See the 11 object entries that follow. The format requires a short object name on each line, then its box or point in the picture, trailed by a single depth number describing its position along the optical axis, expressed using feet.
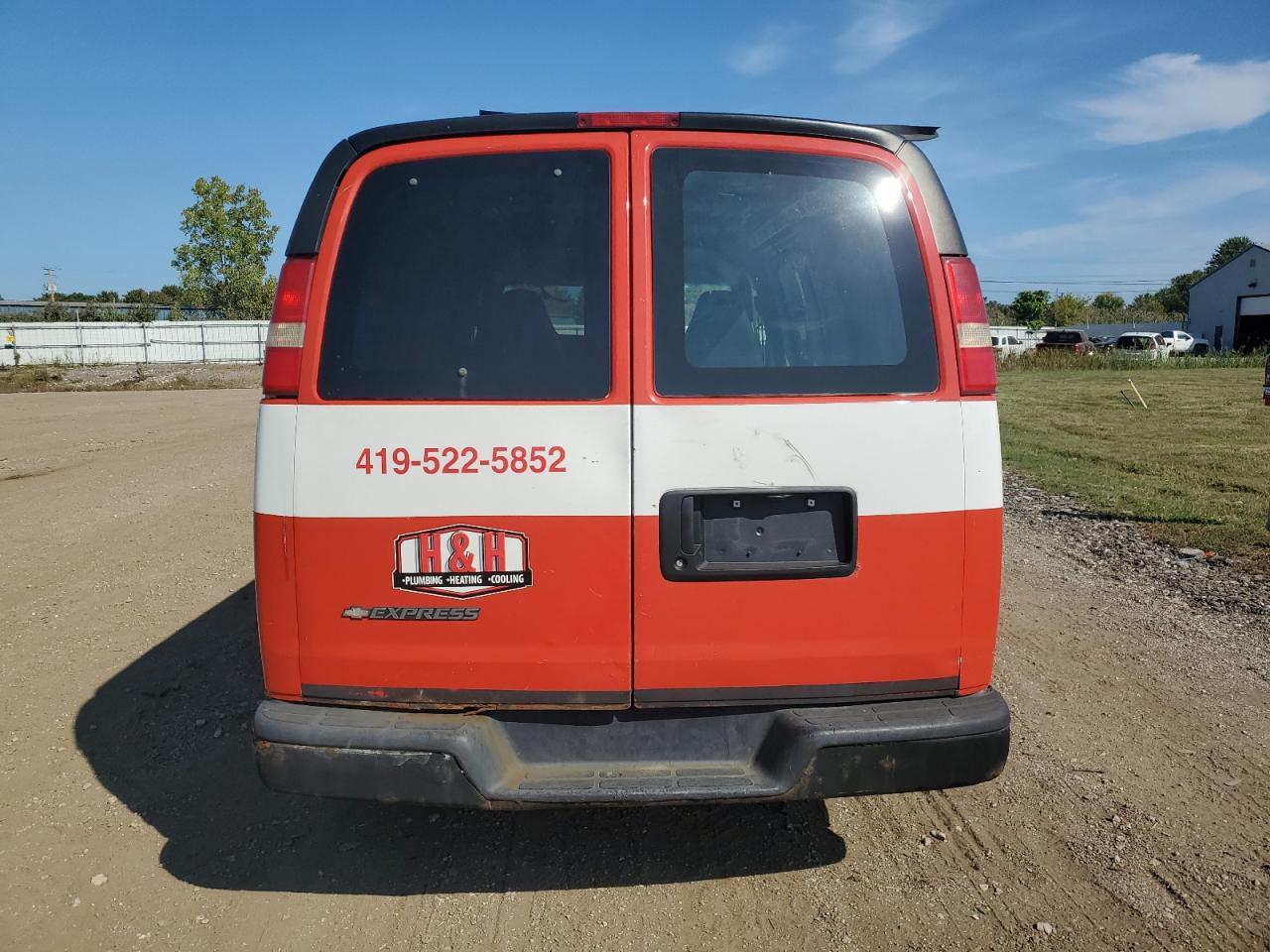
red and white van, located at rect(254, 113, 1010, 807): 8.29
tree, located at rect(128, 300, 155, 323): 175.72
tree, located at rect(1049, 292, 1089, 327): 243.60
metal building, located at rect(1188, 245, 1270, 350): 184.75
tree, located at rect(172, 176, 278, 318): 177.27
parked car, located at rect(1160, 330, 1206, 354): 151.02
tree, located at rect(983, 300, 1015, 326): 250.16
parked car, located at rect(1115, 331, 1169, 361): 134.92
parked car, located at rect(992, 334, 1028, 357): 143.29
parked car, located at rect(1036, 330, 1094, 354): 133.18
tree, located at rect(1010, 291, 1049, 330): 218.18
